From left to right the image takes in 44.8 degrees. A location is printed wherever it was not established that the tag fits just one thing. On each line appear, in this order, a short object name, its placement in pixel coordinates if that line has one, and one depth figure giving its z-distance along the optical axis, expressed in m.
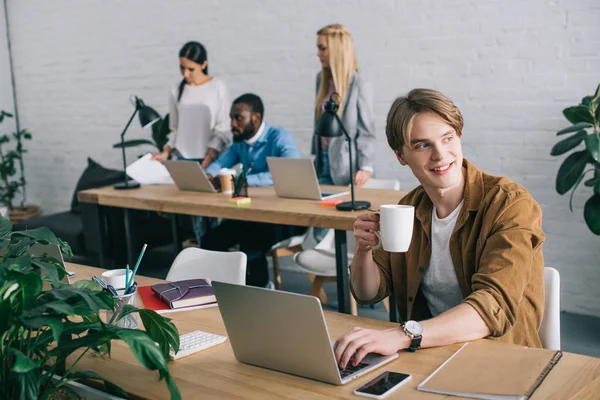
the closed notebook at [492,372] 1.36
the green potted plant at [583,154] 3.46
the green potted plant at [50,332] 1.28
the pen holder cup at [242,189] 3.70
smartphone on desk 1.41
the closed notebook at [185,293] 2.11
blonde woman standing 4.20
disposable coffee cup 3.96
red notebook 2.10
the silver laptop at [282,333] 1.42
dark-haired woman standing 4.78
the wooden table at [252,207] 3.22
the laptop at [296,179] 3.46
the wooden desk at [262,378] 1.40
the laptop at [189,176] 3.95
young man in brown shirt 1.66
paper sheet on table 4.48
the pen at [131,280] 1.82
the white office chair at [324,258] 3.68
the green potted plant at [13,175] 6.81
